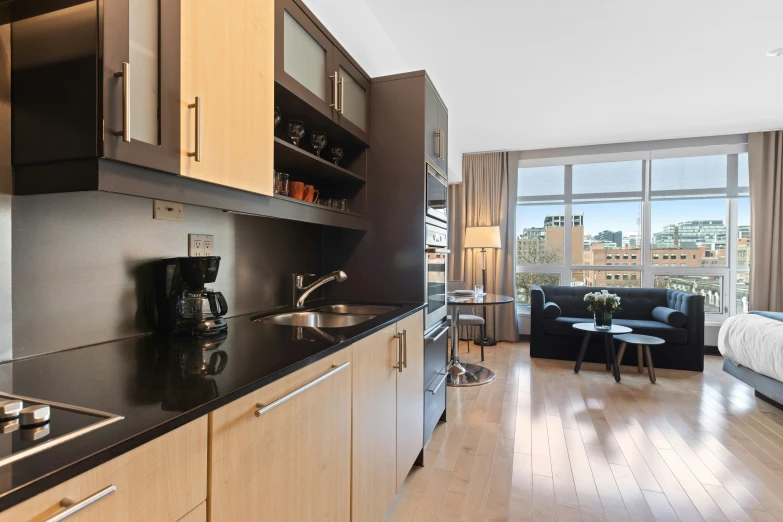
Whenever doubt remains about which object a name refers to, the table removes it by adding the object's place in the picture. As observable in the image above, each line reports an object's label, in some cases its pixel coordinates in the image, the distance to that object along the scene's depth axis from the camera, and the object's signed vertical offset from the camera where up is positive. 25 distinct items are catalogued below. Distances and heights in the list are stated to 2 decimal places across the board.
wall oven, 2.29 -0.09
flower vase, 3.79 -0.58
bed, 2.76 -0.68
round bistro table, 3.58 -1.05
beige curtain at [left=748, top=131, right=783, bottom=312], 4.57 +0.48
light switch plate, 1.31 +0.15
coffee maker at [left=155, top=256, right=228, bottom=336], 1.28 -0.15
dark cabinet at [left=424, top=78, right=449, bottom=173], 2.25 +0.79
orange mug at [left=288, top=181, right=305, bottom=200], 1.83 +0.31
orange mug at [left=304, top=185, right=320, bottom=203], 1.92 +0.30
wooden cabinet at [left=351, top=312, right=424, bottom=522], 1.36 -0.64
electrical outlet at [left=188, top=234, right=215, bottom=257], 1.44 +0.04
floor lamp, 5.01 +0.26
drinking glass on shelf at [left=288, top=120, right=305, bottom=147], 1.76 +0.56
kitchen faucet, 1.95 -0.14
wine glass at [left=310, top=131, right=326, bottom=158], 1.92 +0.57
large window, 4.95 +0.47
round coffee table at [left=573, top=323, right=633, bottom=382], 3.68 -0.77
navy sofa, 4.01 -0.69
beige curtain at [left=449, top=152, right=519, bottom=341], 5.51 +0.57
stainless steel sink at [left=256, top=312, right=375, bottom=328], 1.86 -0.31
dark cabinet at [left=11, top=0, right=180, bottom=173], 0.82 +0.37
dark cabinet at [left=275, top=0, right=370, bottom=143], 1.45 +0.80
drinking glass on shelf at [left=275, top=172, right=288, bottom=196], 1.67 +0.31
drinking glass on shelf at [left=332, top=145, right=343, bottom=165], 2.10 +0.55
